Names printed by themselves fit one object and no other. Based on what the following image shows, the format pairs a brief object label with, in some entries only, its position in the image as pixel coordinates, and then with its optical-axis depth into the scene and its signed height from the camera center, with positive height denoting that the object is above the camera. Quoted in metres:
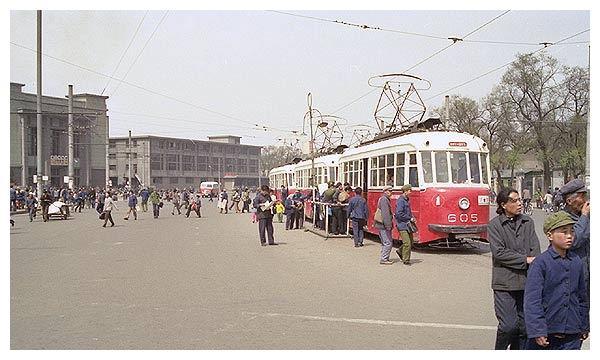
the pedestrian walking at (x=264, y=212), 16.69 -0.26
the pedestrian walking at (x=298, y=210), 23.64 -0.31
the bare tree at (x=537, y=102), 25.09 +3.98
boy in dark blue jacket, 4.96 -0.73
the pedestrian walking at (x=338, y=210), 18.71 -0.29
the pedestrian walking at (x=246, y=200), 39.88 +0.15
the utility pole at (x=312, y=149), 23.48 +2.04
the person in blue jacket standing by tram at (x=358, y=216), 16.50 -0.41
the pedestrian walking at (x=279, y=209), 26.59 -0.30
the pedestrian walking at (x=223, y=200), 38.62 +0.18
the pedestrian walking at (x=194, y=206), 34.26 -0.11
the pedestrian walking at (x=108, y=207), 25.48 -0.04
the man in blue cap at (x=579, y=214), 5.38 -0.18
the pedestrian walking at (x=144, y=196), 38.88 +0.53
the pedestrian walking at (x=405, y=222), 12.61 -0.45
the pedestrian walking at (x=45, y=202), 27.70 +0.24
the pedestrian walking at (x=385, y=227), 13.10 -0.56
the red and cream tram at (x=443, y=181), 14.44 +0.38
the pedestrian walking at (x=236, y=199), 41.16 +0.23
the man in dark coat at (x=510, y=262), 5.57 -0.56
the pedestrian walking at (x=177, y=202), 37.06 +0.13
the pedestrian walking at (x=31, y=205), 26.13 +0.12
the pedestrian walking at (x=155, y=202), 32.53 +0.14
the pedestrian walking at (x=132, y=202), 30.73 +0.15
